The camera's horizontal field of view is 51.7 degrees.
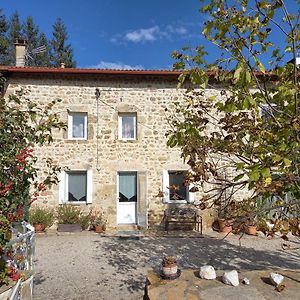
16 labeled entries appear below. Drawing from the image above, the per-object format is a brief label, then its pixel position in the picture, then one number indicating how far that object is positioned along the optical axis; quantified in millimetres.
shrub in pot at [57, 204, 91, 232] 10422
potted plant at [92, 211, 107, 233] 10562
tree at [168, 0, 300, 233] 2484
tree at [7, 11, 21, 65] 36319
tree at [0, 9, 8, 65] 31200
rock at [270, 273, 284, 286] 3713
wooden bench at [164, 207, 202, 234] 10930
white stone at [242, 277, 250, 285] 3766
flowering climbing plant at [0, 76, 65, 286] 3346
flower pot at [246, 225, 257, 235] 10273
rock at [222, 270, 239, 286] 3703
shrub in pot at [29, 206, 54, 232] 10277
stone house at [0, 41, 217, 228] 11023
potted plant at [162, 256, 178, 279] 3896
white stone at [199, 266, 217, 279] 3916
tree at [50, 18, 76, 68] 36594
